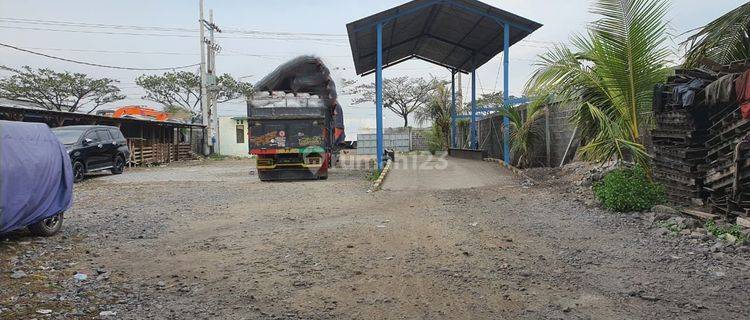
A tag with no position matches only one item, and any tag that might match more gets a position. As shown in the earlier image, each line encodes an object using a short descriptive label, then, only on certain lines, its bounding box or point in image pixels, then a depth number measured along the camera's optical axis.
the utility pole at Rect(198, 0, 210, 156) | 30.16
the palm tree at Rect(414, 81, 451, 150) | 24.84
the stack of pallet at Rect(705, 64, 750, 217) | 5.77
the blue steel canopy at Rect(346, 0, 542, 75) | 14.83
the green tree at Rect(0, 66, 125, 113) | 32.28
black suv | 14.98
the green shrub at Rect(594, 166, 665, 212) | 7.15
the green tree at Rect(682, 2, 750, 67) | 6.72
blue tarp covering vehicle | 5.55
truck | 13.78
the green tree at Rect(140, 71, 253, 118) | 40.31
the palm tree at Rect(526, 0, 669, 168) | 7.19
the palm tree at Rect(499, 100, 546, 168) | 14.30
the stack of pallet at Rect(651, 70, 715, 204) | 6.79
